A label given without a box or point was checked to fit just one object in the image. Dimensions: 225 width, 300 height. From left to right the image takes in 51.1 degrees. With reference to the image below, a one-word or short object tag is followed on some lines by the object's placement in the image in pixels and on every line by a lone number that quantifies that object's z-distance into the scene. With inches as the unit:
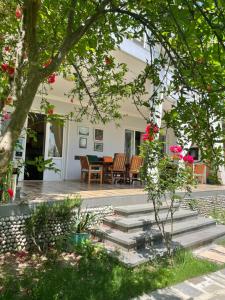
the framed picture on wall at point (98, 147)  365.7
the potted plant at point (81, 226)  149.0
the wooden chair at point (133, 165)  316.8
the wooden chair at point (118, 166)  307.5
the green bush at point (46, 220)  142.2
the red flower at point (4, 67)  98.2
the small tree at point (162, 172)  139.6
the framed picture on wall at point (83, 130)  349.8
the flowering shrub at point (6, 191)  141.6
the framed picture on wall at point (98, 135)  365.5
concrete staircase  146.7
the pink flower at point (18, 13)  103.1
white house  264.6
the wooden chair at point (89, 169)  301.9
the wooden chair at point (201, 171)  391.9
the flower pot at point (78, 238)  148.2
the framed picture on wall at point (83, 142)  350.4
